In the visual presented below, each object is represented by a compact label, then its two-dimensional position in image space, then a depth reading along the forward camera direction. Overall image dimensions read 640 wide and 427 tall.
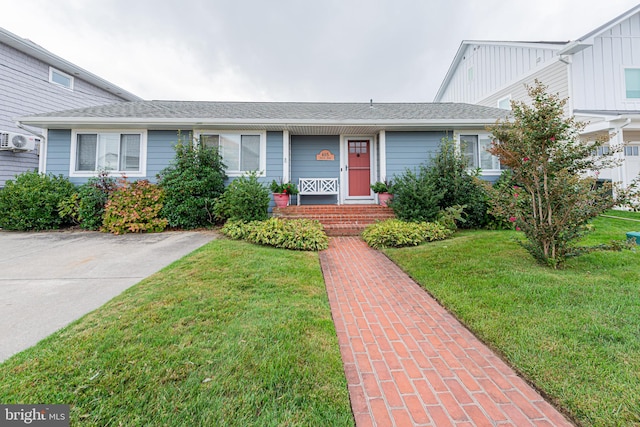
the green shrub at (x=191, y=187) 7.12
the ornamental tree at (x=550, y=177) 3.52
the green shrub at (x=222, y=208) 6.92
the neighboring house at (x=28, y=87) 8.41
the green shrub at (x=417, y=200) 6.57
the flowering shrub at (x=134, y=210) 6.81
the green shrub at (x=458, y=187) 6.98
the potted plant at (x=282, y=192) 7.60
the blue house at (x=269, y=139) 7.62
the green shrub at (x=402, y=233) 5.69
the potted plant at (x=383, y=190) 7.78
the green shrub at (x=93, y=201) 7.07
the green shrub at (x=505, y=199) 4.04
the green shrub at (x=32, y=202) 6.79
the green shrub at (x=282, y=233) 5.50
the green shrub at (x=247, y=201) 6.52
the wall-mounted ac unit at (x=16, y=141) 8.06
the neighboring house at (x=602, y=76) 8.84
